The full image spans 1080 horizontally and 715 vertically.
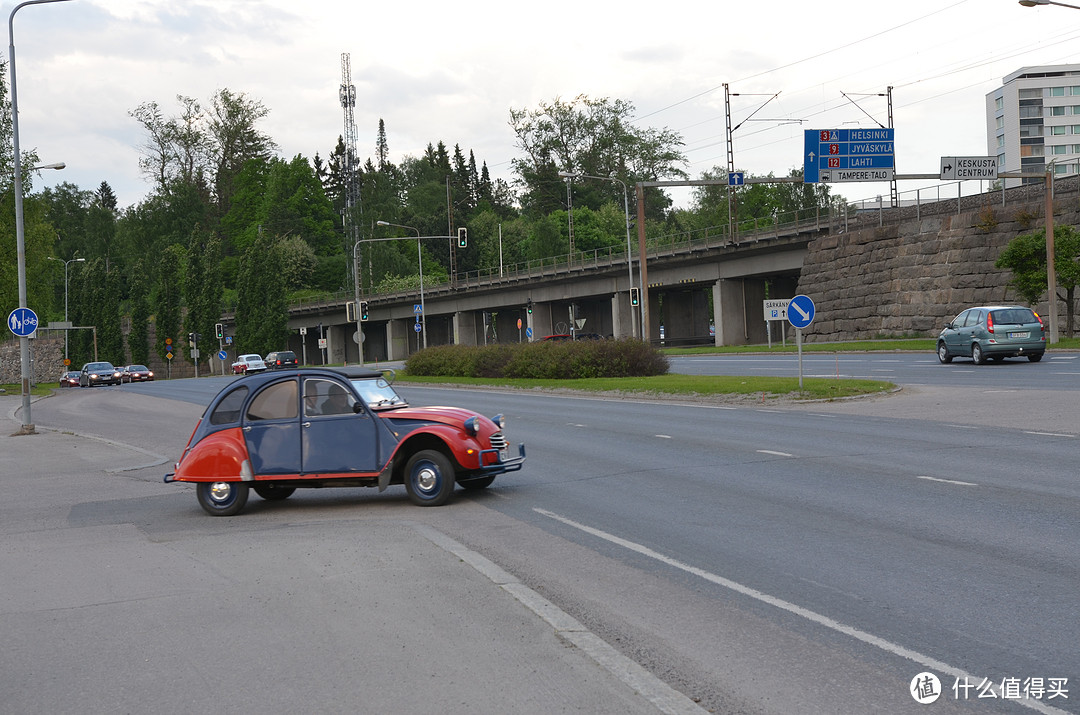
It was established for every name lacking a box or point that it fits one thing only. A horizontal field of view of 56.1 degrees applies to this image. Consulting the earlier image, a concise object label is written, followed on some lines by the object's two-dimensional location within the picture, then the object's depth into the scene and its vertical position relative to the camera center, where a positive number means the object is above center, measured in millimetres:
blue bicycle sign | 25080 +1069
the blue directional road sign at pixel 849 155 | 40688 +7249
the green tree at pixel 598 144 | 108625 +21581
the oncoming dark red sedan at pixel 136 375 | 72812 -986
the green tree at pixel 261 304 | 94875 +4968
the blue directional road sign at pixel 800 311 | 24578 +618
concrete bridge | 64312 +3921
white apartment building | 122188 +26171
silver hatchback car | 29891 -157
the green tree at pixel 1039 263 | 37406 +2454
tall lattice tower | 97188 +20616
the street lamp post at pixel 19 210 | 25627 +4088
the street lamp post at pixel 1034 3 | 28109 +9037
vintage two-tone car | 10820 -965
